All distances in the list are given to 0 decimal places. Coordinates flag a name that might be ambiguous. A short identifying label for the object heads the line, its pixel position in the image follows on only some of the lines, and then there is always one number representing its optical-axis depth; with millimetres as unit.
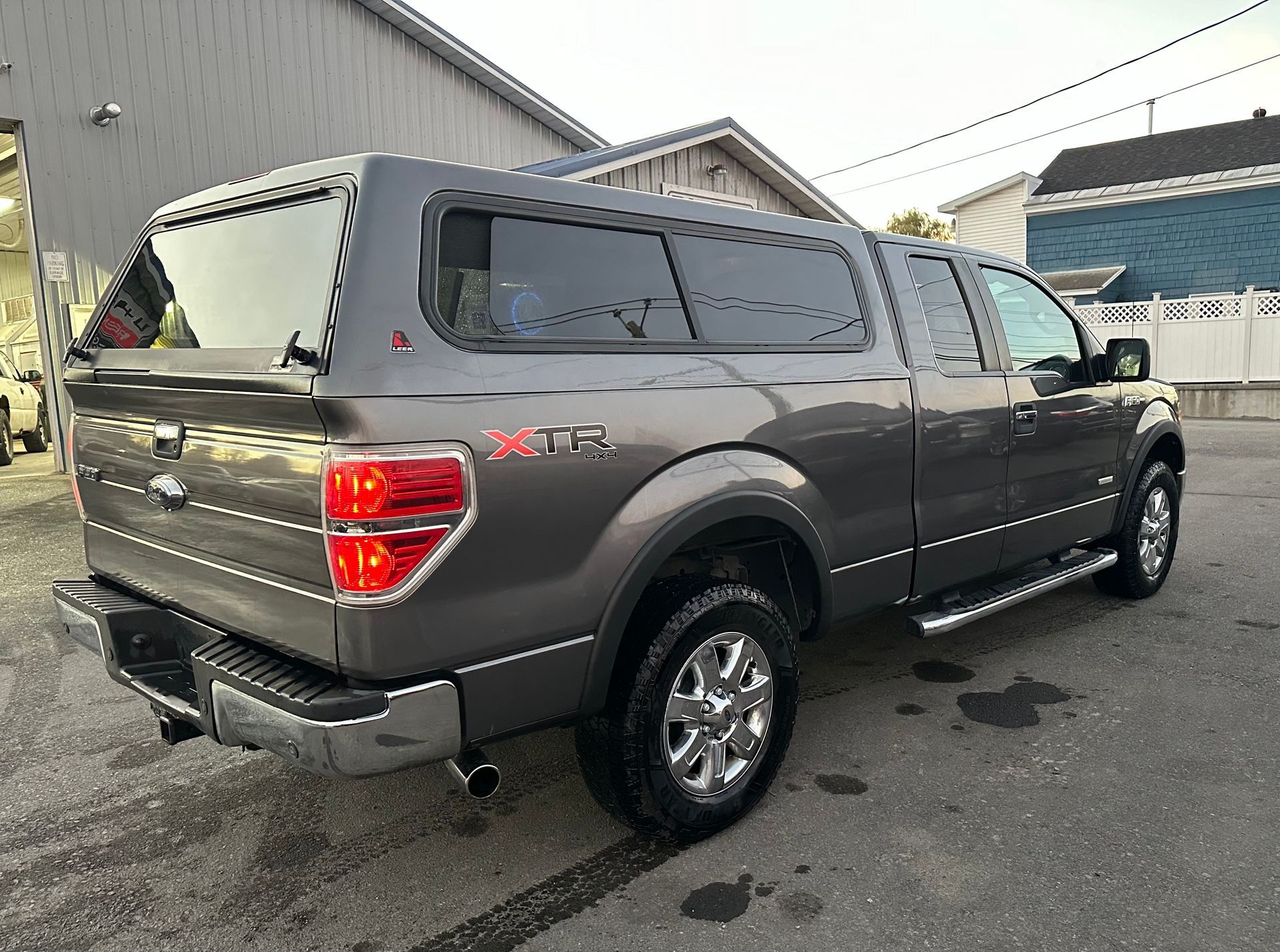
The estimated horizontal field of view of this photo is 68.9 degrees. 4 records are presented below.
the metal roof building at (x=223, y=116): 10734
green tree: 48438
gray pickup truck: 2293
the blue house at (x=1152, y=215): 21562
